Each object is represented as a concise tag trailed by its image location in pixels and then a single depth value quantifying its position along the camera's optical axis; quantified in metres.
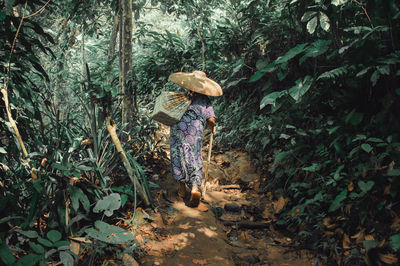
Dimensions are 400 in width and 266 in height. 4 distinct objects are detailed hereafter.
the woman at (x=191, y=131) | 3.87
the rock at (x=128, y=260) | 2.26
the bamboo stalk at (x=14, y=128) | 2.04
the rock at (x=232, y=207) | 3.88
